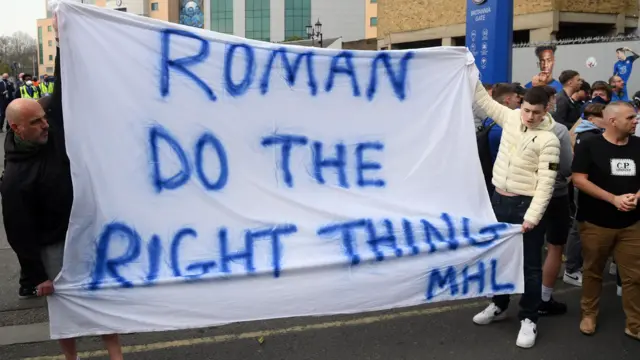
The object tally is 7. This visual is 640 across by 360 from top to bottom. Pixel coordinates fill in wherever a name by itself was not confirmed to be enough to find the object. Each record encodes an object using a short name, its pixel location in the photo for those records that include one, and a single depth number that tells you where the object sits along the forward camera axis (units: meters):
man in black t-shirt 3.97
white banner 3.15
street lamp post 30.03
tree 82.06
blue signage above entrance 8.90
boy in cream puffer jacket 3.78
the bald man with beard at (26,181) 2.96
